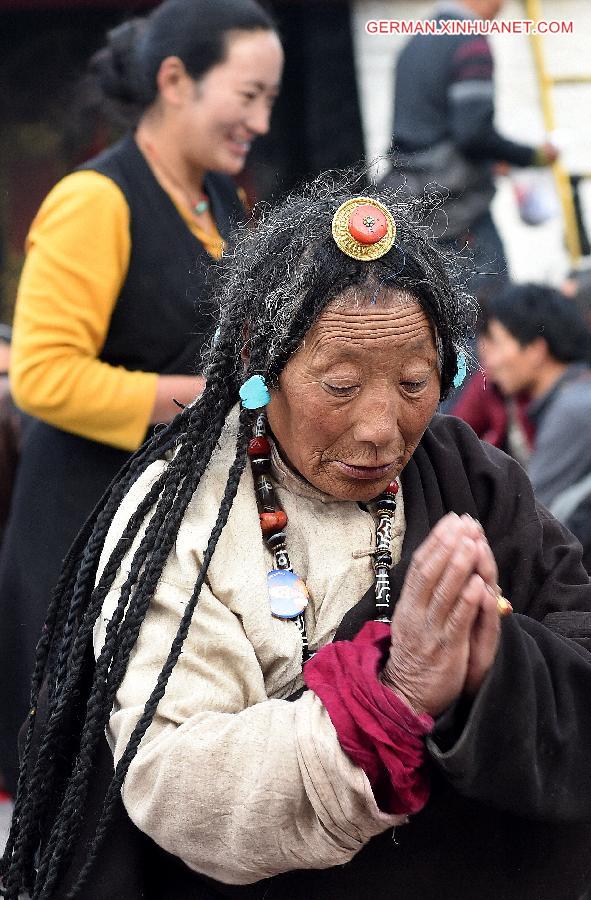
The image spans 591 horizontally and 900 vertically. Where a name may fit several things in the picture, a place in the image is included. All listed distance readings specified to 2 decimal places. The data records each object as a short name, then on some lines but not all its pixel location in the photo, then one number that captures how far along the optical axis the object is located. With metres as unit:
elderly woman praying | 3.79
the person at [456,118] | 11.27
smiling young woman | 6.32
